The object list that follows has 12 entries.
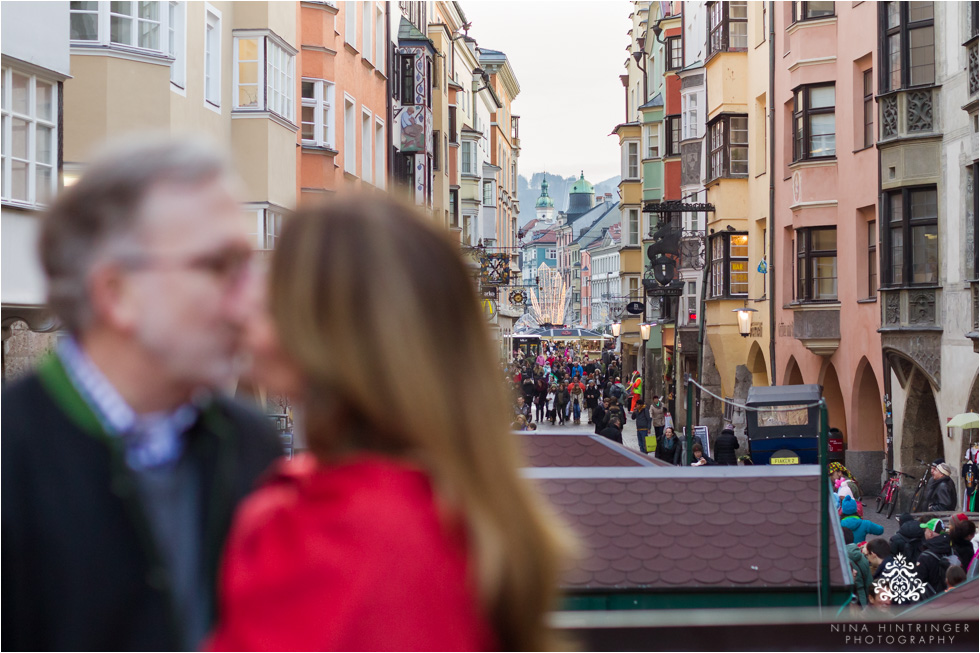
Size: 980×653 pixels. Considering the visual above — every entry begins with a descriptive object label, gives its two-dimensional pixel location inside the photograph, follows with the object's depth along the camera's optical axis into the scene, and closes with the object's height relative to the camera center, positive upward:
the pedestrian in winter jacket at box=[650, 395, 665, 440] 27.58 -1.61
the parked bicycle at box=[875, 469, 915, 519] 19.83 -2.53
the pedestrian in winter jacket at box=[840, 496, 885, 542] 12.66 -1.96
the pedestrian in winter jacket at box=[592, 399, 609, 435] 25.35 -1.60
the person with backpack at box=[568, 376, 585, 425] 36.38 -1.55
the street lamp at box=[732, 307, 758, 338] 26.97 +0.65
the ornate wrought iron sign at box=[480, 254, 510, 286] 40.79 +2.90
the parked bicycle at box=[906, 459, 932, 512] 18.15 -2.38
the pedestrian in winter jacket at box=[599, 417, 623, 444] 22.33 -1.64
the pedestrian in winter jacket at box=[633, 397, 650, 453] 26.89 -1.82
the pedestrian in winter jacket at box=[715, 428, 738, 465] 20.38 -1.81
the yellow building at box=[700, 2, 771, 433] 29.58 +4.27
